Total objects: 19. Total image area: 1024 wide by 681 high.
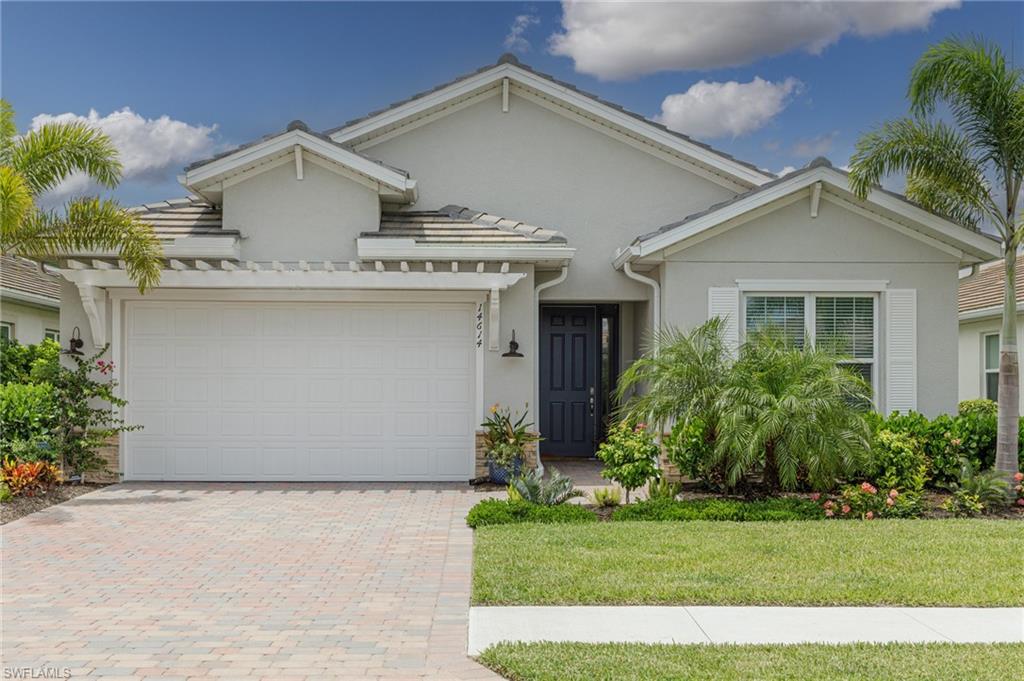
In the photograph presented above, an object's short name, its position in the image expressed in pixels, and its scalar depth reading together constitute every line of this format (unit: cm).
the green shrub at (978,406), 1616
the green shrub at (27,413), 1169
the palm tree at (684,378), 1062
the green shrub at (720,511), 989
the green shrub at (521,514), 972
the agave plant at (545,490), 1027
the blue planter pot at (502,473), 1236
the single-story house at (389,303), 1265
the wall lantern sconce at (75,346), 1274
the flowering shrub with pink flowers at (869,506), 1006
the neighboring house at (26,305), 1809
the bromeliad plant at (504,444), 1239
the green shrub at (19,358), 1570
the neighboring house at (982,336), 1744
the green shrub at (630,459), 1038
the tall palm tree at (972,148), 1091
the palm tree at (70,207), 1153
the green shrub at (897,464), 1074
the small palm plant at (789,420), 997
